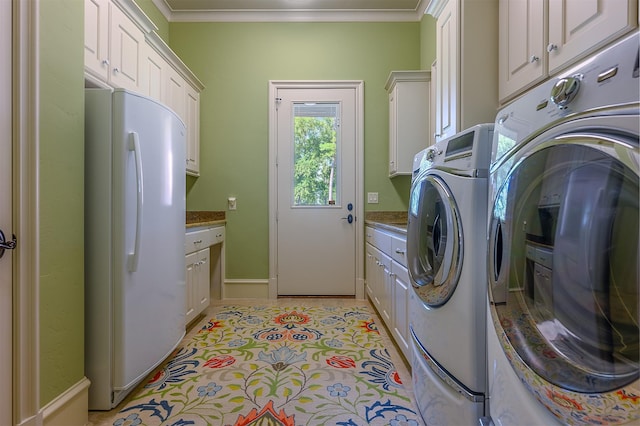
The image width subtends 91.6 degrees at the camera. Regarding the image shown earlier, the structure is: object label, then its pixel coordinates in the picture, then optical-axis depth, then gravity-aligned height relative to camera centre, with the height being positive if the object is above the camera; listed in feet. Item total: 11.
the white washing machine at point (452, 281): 3.24 -0.83
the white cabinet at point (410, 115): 9.84 +3.05
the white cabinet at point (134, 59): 5.97 +3.57
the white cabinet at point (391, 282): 6.04 -1.68
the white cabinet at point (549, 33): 3.28 +2.21
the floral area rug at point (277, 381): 4.85 -3.19
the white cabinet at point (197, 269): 7.86 -1.62
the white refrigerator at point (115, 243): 4.88 -0.52
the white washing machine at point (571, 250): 1.71 -0.26
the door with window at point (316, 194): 11.20 +0.59
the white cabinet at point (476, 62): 5.44 +2.62
